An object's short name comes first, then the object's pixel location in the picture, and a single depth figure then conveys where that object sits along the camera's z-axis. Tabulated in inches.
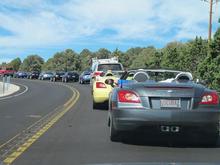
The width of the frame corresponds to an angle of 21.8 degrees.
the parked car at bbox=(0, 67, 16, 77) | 4153.5
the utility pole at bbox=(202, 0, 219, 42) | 1895.7
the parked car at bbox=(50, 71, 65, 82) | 2931.6
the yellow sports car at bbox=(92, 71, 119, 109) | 770.2
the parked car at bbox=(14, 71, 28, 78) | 3988.9
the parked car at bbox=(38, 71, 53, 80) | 3186.5
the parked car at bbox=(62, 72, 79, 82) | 2716.5
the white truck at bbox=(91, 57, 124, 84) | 1154.1
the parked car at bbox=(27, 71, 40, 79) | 3690.9
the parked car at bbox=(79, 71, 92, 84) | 2257.6
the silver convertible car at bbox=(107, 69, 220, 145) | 400.2
